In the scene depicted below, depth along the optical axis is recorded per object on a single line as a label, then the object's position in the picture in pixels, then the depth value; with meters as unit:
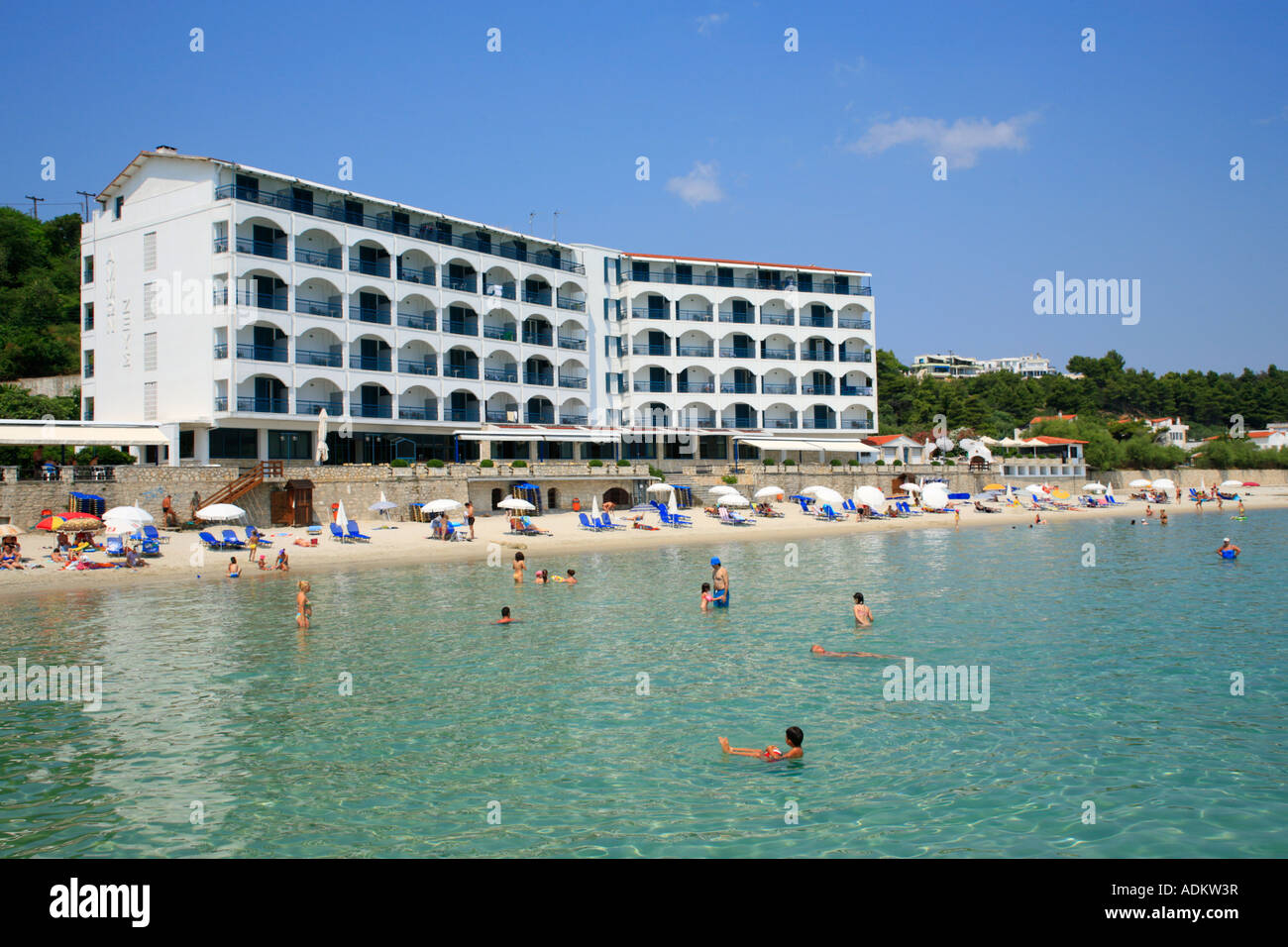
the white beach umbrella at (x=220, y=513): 33.16
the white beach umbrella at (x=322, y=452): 40.59
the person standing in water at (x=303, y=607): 20.00
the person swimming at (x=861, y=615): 19.73
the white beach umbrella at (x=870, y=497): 48.62
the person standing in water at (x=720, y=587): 22.22
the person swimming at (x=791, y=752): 11.08
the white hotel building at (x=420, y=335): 45.41
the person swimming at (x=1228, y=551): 31.75
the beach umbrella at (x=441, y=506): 38.49
